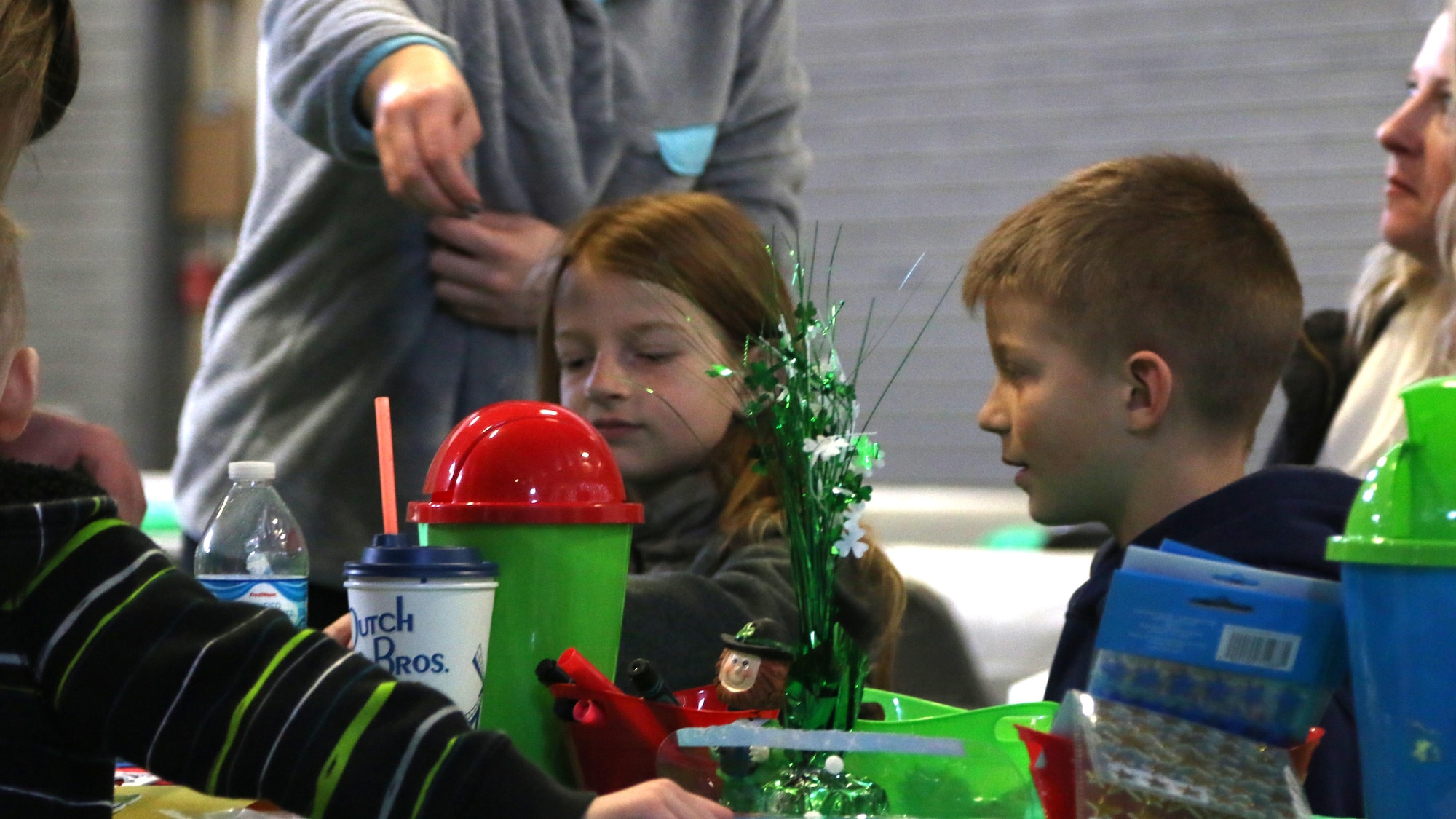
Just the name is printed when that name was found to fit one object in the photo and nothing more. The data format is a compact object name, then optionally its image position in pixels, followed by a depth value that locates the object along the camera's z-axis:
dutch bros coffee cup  3.40
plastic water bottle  3.68
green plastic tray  3.38
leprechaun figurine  3.45
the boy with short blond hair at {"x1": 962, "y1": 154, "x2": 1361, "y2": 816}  3.86
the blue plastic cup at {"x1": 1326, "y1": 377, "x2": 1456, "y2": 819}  3.29
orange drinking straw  3.48
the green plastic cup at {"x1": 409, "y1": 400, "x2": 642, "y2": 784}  3.47
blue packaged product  3.34
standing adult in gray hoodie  4.11
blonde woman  4.47
